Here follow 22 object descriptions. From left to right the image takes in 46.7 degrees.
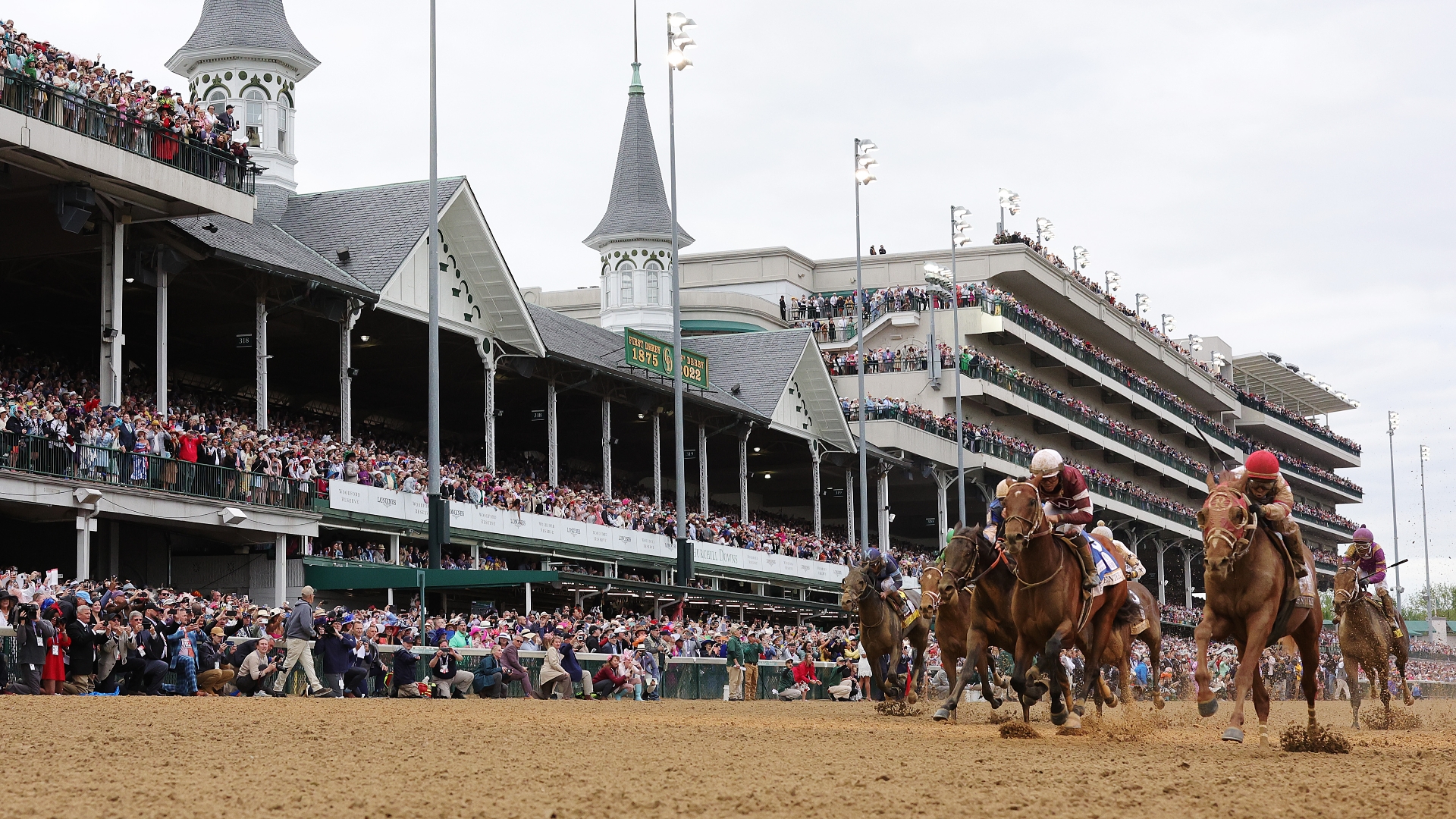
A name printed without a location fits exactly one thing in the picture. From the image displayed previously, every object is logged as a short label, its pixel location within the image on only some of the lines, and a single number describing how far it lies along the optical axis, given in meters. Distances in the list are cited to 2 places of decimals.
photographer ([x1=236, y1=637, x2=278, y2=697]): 21.12
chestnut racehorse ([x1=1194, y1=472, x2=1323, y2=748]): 13.70
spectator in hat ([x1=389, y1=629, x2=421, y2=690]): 23.23
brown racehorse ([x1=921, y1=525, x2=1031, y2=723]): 15.46
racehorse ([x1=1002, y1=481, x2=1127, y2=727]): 14.20
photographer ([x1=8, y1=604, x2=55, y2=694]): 18.64
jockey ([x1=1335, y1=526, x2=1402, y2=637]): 20.20
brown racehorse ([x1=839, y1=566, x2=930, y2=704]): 20.80
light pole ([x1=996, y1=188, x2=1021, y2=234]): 80.75
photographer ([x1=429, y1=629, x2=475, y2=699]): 24.09
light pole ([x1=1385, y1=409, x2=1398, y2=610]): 102.88
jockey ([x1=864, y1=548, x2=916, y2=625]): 21.20
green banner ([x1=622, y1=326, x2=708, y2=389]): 44.44
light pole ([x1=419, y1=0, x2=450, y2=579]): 30.08
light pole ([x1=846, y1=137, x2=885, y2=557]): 47.59
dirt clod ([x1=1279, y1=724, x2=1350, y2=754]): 13.24
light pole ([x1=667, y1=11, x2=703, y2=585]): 39.19
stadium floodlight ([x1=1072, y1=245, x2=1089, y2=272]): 94.12
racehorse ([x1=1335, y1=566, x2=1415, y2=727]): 20.14
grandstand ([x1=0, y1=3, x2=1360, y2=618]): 29.17
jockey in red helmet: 13.98
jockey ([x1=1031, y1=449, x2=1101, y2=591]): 14.91
